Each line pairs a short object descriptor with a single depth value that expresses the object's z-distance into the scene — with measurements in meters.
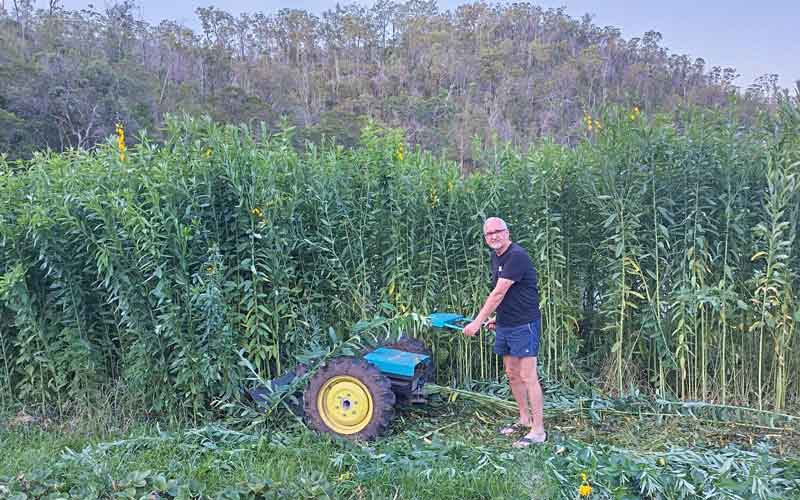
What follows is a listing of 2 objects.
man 4.42
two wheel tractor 4.36
